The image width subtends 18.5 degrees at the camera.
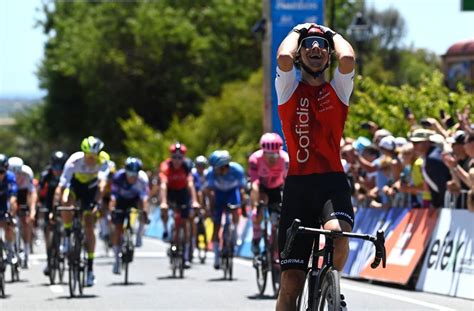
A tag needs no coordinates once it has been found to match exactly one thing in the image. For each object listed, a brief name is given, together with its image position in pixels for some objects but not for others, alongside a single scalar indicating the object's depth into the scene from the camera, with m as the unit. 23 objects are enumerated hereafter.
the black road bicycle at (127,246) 20.53
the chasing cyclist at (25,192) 23.31
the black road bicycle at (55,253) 20.48
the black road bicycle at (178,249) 21.78
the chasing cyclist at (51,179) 22.19
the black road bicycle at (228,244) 21.06
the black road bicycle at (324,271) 9.05
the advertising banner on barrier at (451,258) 16.39
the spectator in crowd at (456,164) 17.34
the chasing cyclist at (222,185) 22.17
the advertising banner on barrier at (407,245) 17.97
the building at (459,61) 37.12
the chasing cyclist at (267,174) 17.53
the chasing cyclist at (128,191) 21.27
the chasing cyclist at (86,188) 18.52
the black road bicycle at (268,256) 17.59
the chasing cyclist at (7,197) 18.48
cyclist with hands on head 9.51
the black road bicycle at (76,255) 18.11
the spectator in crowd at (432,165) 18.23
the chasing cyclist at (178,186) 22.75
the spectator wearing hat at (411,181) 19.36
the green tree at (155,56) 71.19
